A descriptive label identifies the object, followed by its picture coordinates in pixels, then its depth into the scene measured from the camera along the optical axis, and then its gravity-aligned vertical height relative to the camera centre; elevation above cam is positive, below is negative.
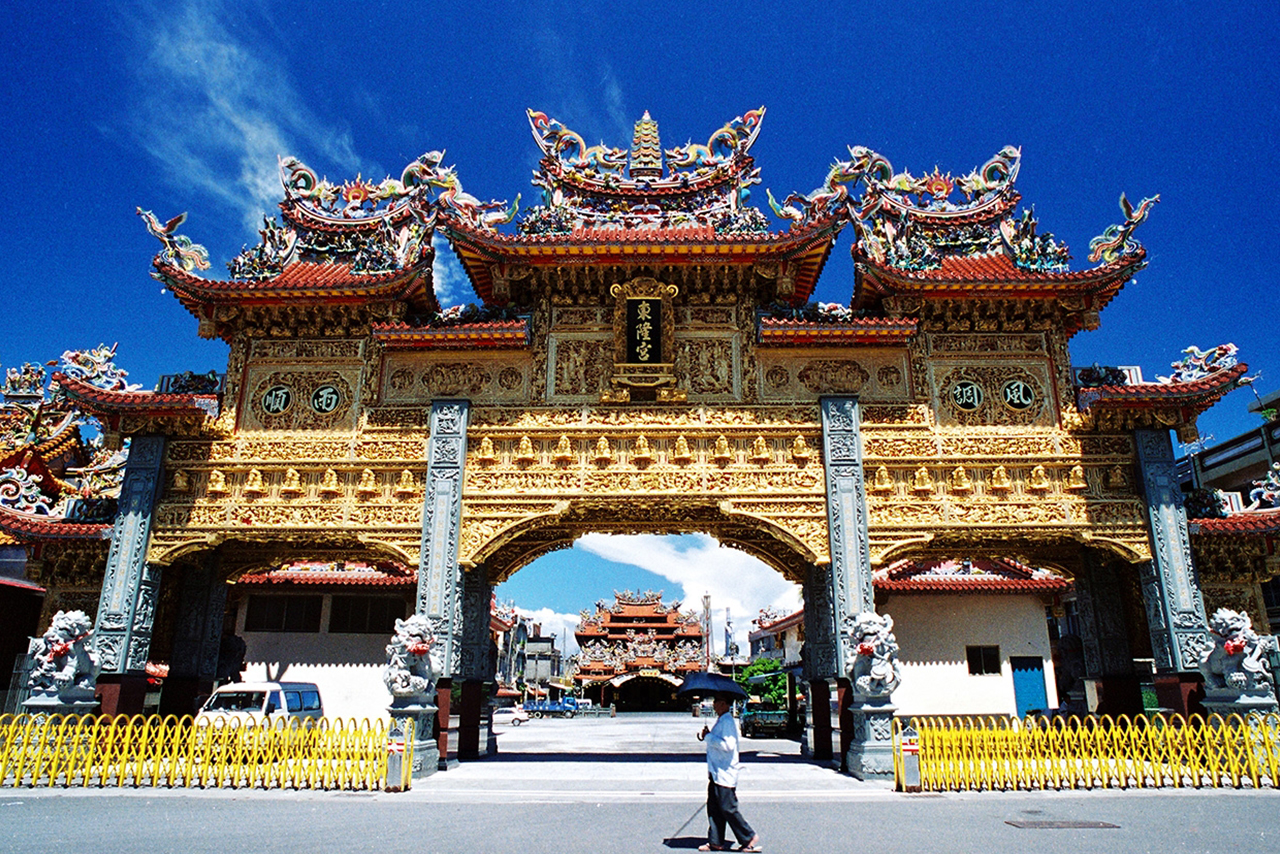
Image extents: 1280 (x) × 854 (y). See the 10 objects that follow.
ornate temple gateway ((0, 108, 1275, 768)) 13.45 +4.25
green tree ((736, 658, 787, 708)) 35.50 -0.70
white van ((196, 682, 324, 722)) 13.50 -0.66
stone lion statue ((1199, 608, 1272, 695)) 11.71 +0.21
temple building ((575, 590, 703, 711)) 49.66 +1.02
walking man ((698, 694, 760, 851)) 6.55 -1.01
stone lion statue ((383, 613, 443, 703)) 11.78 +0.05
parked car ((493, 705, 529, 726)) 35.62 -2.32
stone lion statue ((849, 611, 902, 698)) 11.73 +0.14
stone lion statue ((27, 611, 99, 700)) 12.29 +0.01
